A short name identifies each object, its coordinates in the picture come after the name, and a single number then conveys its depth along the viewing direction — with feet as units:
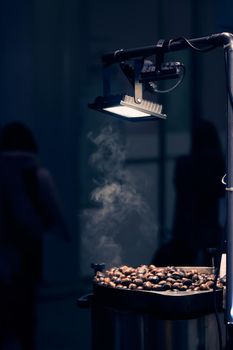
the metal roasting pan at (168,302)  8.53
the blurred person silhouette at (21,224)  14.07
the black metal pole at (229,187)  8.11
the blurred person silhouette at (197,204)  18.30
